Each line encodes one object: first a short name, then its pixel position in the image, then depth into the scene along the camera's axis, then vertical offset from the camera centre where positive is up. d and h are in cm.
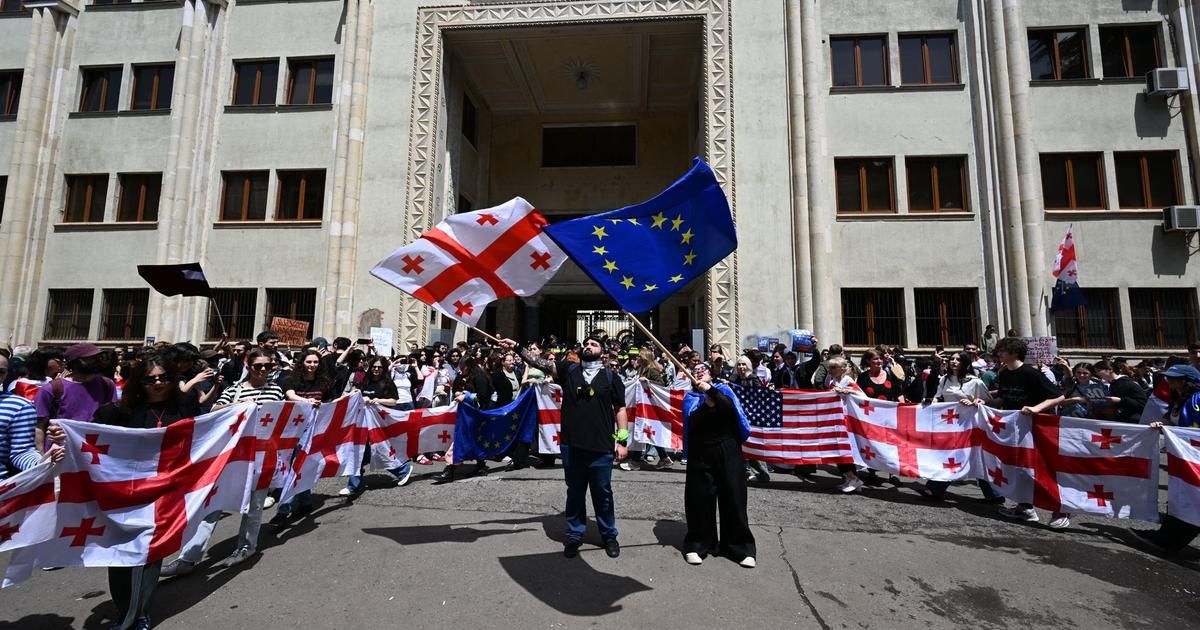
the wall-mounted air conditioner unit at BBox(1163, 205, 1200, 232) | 1556 +427
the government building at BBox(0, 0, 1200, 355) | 1658 +681
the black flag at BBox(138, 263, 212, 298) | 1163 +177
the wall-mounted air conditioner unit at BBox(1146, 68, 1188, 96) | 1614 +830
